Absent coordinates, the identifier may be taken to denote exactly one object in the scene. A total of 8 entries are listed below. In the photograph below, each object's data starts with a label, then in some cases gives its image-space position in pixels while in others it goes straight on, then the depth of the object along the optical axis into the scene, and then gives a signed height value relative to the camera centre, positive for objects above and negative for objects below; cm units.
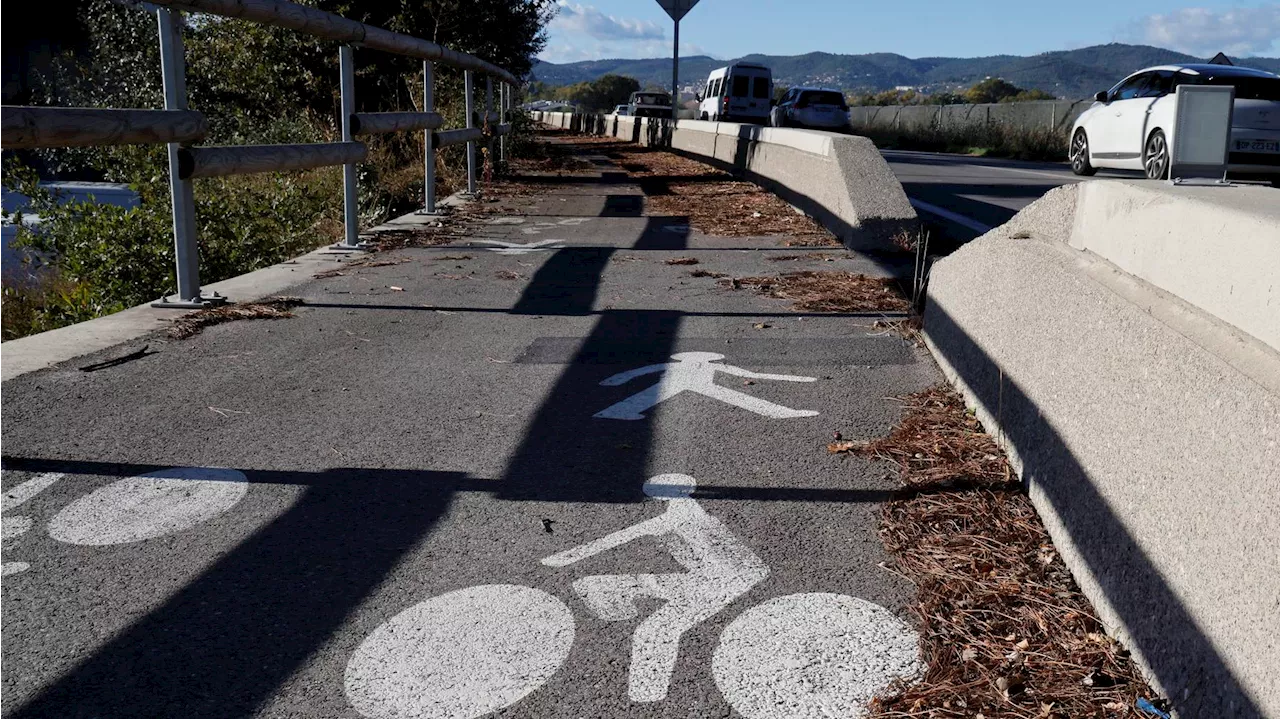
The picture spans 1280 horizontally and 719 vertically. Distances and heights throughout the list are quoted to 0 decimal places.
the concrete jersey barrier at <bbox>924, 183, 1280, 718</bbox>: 193 -60
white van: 3912 +165
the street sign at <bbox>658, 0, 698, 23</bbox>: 2392 +281
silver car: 3269 +98
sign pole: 2489 +136
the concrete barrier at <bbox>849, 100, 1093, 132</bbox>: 3151 +101
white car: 1329 +36
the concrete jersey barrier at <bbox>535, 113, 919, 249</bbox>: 793 -32
